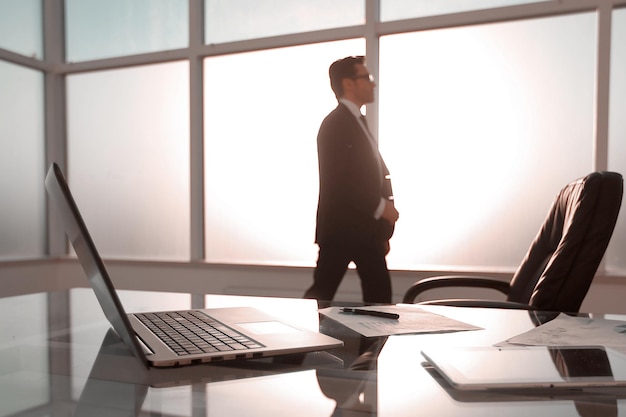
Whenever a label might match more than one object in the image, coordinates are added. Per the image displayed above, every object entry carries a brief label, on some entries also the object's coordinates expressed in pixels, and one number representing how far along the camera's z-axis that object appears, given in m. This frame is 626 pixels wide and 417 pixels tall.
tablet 0.67
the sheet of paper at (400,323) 1.05
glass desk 0.62
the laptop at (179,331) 0.75
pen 1.16
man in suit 2.94
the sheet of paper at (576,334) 0.91
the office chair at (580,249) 1.60
